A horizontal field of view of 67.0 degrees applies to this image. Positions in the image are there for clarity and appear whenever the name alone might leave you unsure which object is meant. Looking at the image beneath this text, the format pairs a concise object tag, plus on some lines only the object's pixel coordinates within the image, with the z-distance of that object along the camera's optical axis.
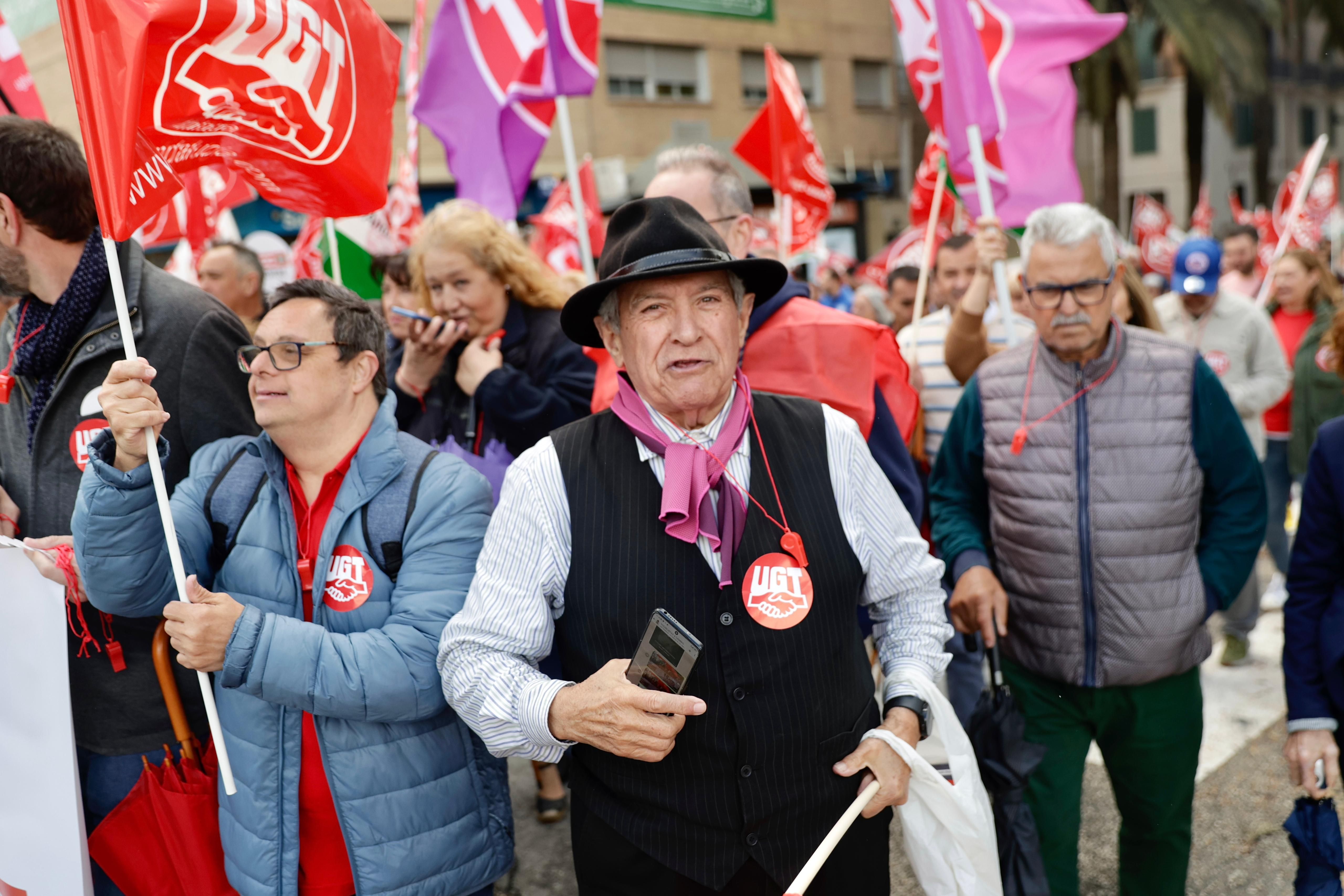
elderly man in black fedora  1.91
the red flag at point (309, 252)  6.44
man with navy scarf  2.37
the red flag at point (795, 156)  6.50
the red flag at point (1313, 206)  10.28
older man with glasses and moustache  2.65
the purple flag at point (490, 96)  4.34
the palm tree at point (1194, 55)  17.83
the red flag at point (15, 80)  3.34
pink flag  4.10
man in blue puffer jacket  1.99
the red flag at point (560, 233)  9.46
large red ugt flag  1.93
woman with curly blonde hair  3.15
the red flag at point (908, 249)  8.57
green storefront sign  10.29
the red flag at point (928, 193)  6.66
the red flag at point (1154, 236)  12.90
